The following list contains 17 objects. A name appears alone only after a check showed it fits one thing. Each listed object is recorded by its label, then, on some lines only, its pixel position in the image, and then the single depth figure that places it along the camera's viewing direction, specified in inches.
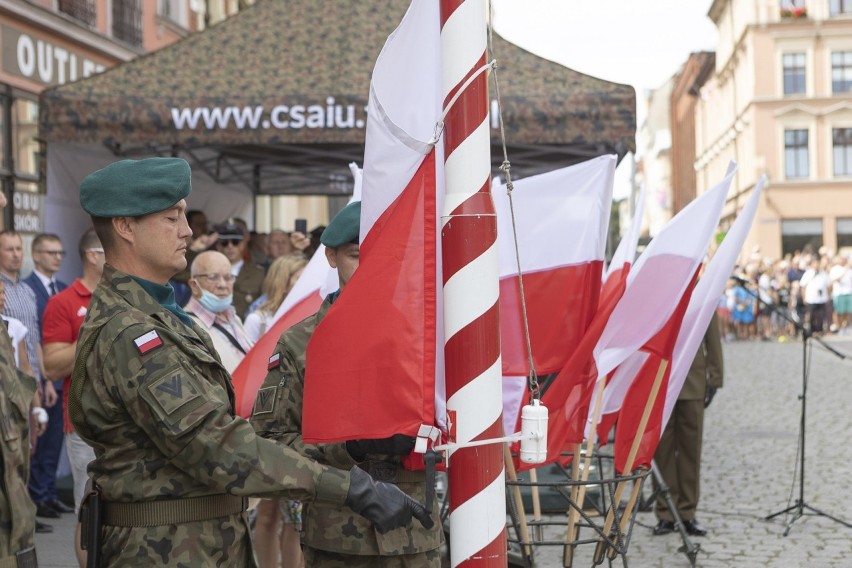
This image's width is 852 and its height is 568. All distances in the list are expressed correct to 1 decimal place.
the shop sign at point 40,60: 496.7
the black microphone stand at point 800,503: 306.7
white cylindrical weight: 123.2
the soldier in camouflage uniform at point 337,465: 137.6
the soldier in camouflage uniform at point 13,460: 129.0
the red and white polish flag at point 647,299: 179.7
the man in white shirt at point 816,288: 1072.2
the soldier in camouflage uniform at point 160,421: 106.1
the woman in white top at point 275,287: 286.0
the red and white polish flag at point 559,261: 179.6
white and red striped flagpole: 118.0
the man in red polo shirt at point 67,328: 259.6
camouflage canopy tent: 346.3
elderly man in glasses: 247.0
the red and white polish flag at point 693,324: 196.5
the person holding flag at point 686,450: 304.8
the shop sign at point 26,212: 462.9
